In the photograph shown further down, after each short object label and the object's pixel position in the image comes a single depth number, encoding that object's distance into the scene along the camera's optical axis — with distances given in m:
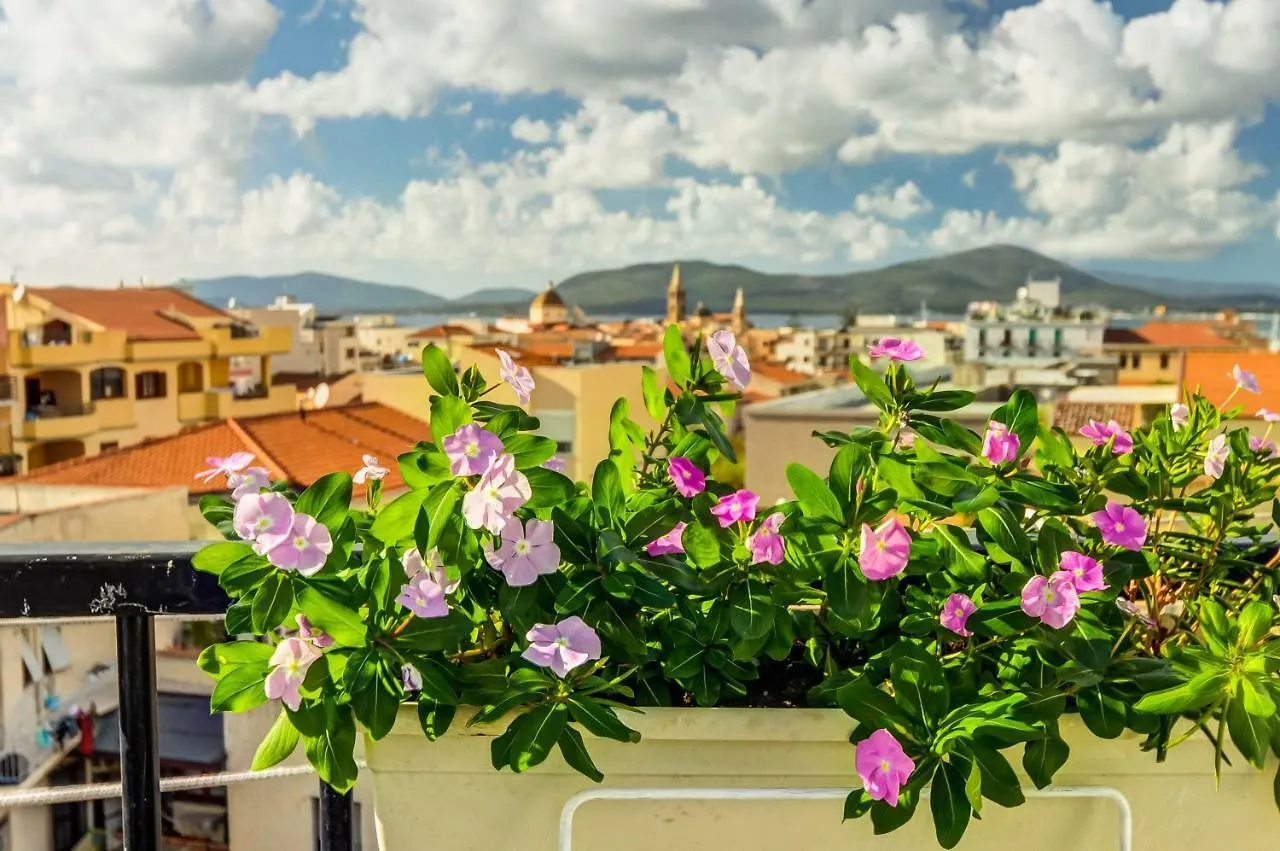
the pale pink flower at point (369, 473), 0.54
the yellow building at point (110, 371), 16.20
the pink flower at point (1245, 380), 0.65
